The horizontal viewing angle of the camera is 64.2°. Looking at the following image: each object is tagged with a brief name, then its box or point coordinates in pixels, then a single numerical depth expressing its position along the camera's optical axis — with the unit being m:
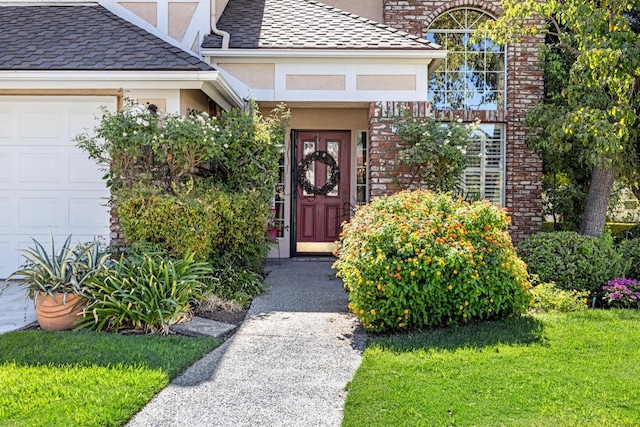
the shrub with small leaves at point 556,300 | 5.83
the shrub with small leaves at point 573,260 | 6.49
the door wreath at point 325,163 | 9.93
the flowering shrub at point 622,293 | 6.11
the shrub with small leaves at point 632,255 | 7.31
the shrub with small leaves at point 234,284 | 6.07
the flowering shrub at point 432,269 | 4.83
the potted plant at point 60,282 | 5.00
